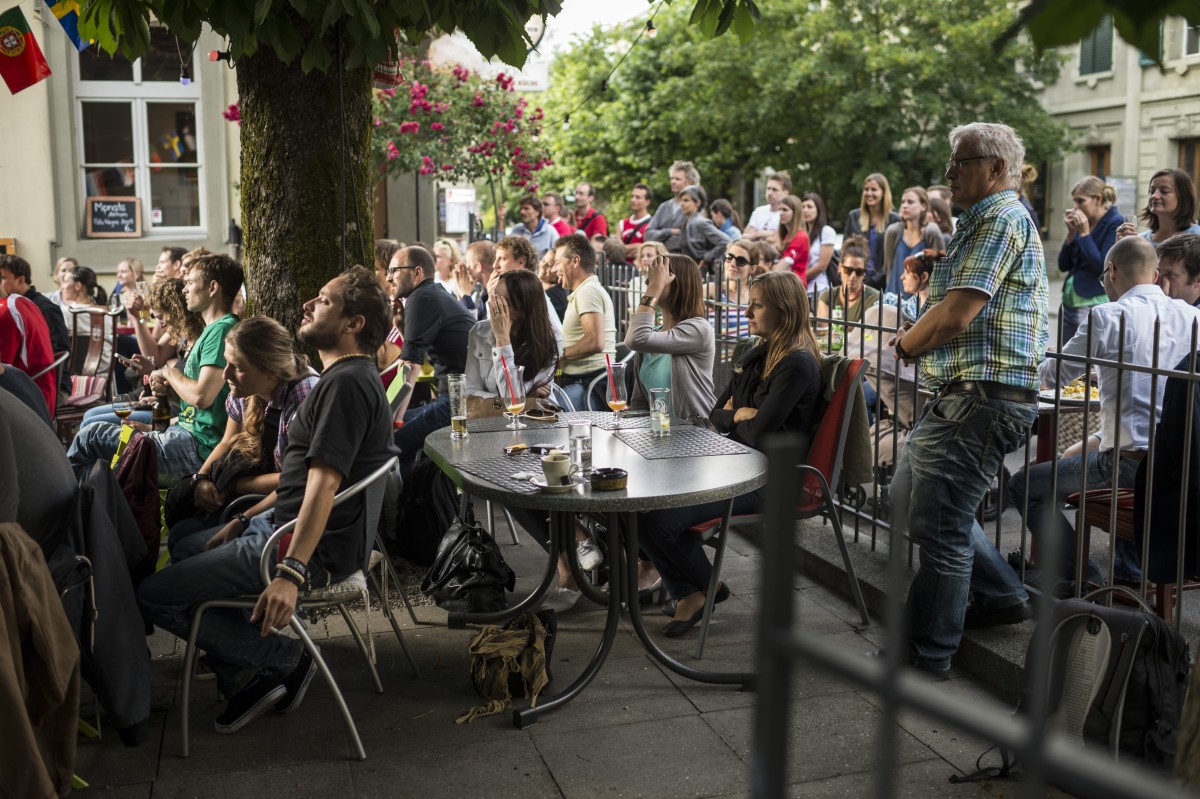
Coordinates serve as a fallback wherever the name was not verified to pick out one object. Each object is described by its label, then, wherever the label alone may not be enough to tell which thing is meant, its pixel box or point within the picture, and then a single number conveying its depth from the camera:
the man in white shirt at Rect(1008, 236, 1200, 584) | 4.63
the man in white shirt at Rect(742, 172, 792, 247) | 11.32
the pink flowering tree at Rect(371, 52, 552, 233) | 13.51
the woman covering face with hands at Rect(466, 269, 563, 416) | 5.91
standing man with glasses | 4.05
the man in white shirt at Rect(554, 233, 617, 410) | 7.17
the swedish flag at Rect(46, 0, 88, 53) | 6.04
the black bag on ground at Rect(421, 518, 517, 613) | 4.59
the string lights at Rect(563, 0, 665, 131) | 6.26
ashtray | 4.02
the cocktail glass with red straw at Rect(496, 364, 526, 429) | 5.31
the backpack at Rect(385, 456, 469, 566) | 5.48
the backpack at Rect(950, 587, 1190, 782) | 3.19
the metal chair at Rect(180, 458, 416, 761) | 3.78
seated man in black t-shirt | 3.81
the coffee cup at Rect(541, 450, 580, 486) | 4.03
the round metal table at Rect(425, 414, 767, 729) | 3.95
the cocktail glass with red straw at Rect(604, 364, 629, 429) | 5.37
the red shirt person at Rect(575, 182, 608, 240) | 13.55
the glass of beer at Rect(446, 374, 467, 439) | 5.10
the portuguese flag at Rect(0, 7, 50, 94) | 7.97
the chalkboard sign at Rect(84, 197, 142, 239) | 14.12
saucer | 4.02
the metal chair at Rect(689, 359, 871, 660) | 4.81
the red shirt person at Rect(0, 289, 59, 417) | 7.44
